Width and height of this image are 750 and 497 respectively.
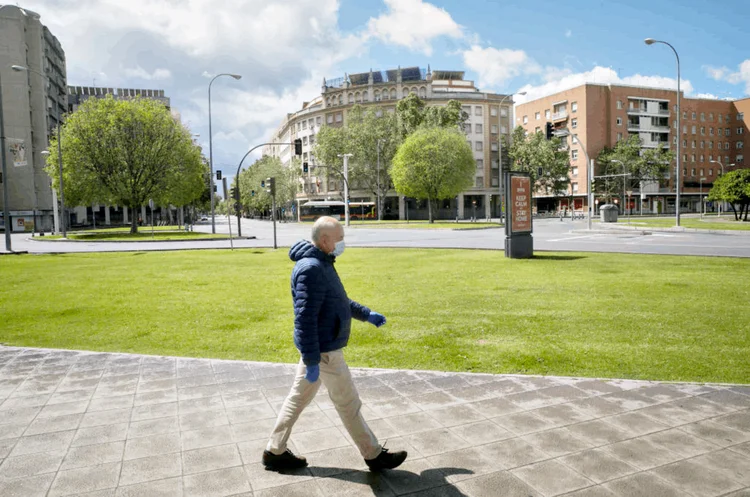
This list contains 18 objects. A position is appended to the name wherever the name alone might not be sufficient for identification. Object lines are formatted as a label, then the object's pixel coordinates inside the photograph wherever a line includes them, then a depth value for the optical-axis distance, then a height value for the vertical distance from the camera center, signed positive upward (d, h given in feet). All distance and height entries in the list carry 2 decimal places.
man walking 10.67 -2.63
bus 244.42 +1.87
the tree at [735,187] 133.08 +3.85
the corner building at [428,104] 262.47 +46.52
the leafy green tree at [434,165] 166.30 +14.31
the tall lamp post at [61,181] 110.41 +8.16
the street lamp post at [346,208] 174.67 +1.58
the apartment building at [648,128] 259.60 +39.47
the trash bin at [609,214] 131.95 -1.88
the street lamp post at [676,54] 100.34 +28.81
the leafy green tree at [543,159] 246.27 +22.71
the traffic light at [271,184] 75.53 +4.41
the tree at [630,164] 248.73 +19.40
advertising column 52.75 -0.80
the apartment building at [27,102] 201.16 +46.11
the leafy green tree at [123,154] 126.39 +15.66
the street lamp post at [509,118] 272.72 +46.45
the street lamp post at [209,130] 127.54 +22.66
